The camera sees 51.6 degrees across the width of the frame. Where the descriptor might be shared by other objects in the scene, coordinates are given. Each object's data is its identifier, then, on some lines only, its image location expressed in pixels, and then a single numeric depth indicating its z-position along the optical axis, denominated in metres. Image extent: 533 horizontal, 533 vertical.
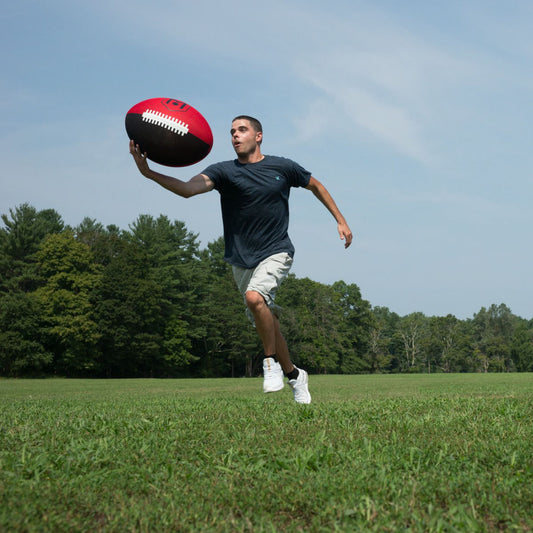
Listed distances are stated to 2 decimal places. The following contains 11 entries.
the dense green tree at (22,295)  48.16
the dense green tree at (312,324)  70.56
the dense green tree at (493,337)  104.81
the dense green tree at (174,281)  60.12
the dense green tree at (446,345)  102.69
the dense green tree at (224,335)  65.38
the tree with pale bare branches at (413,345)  103.38
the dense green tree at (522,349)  99.25
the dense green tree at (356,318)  88.88
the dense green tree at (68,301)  50.59
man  5.95
